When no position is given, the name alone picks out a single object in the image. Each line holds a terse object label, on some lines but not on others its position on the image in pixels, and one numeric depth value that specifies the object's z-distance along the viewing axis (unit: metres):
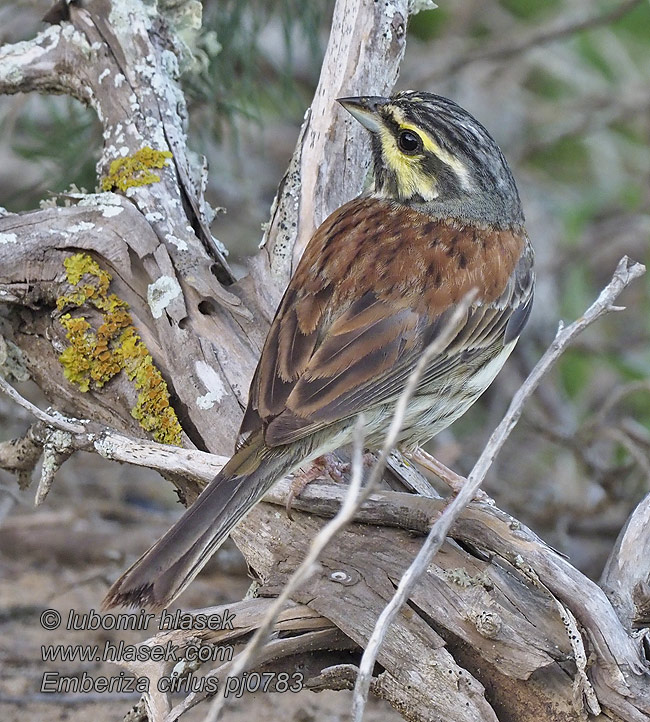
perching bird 5.49
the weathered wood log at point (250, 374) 5.39
